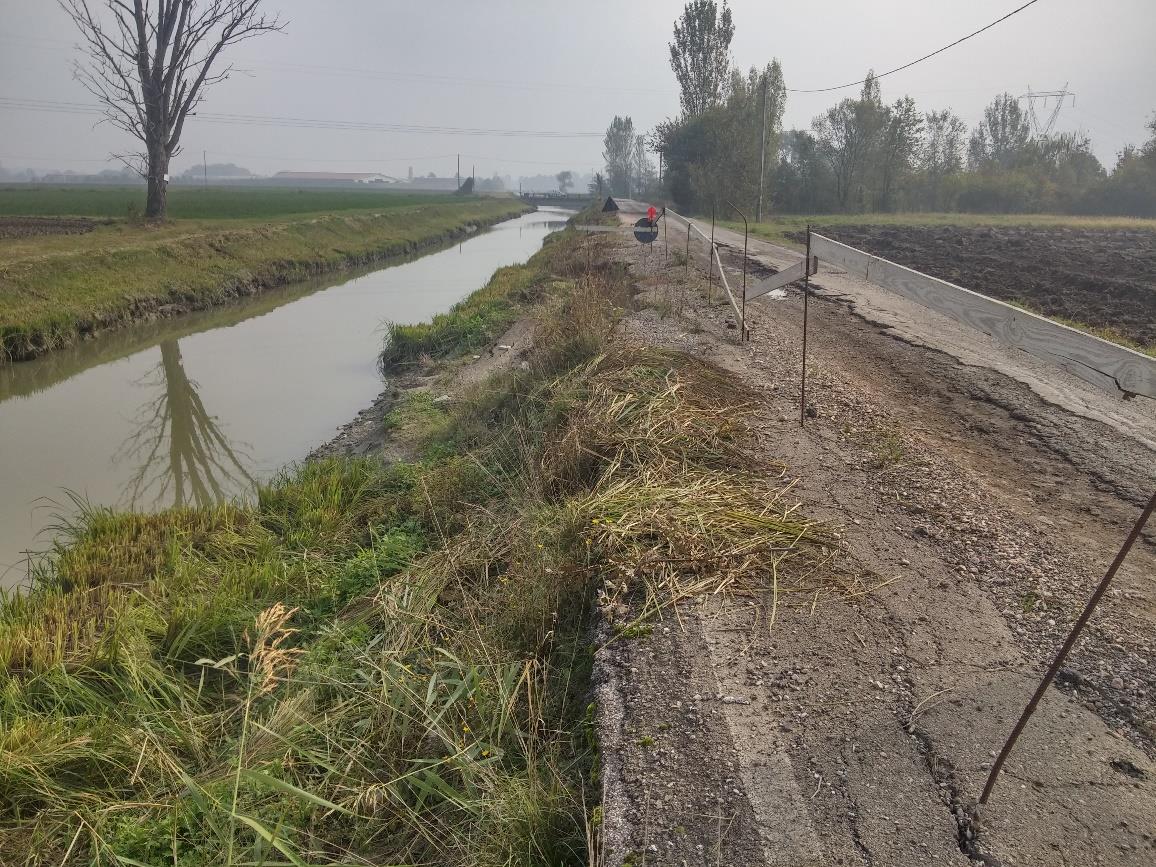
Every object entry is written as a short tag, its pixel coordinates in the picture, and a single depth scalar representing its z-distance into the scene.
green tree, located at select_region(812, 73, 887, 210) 51.88
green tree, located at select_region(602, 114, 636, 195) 128.88
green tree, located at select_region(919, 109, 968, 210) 55.56
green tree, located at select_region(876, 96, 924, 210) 50.78
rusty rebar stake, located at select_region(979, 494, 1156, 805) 2.13
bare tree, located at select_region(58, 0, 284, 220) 26.34
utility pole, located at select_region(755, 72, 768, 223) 36.34
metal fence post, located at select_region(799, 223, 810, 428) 5.89
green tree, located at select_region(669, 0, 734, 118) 54.72
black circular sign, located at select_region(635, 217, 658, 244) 13.79
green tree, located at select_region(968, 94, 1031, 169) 74.69
